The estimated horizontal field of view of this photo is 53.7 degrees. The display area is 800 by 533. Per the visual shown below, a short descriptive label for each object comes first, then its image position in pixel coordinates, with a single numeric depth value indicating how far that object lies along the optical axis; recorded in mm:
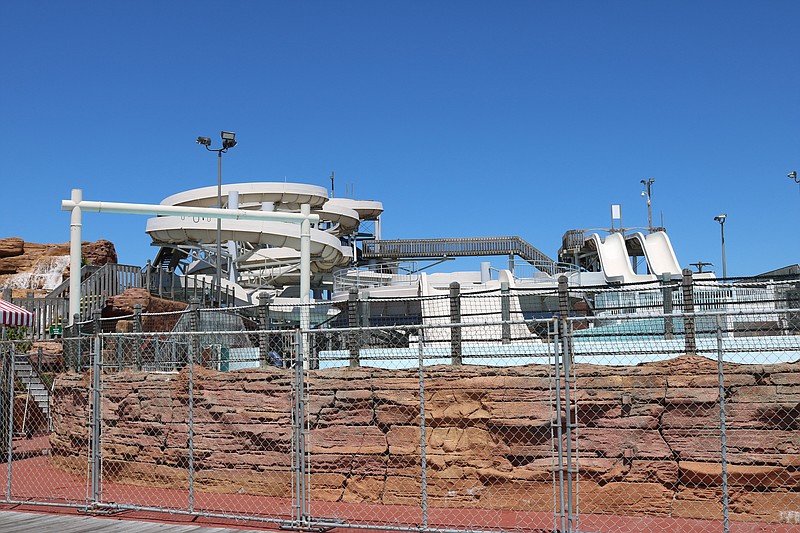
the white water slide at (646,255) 34438
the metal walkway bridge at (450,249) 56375
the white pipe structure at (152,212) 18344
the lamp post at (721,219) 44594
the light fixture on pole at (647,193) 47550
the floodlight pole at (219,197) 26688
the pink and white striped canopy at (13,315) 13390
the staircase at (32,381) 18562
